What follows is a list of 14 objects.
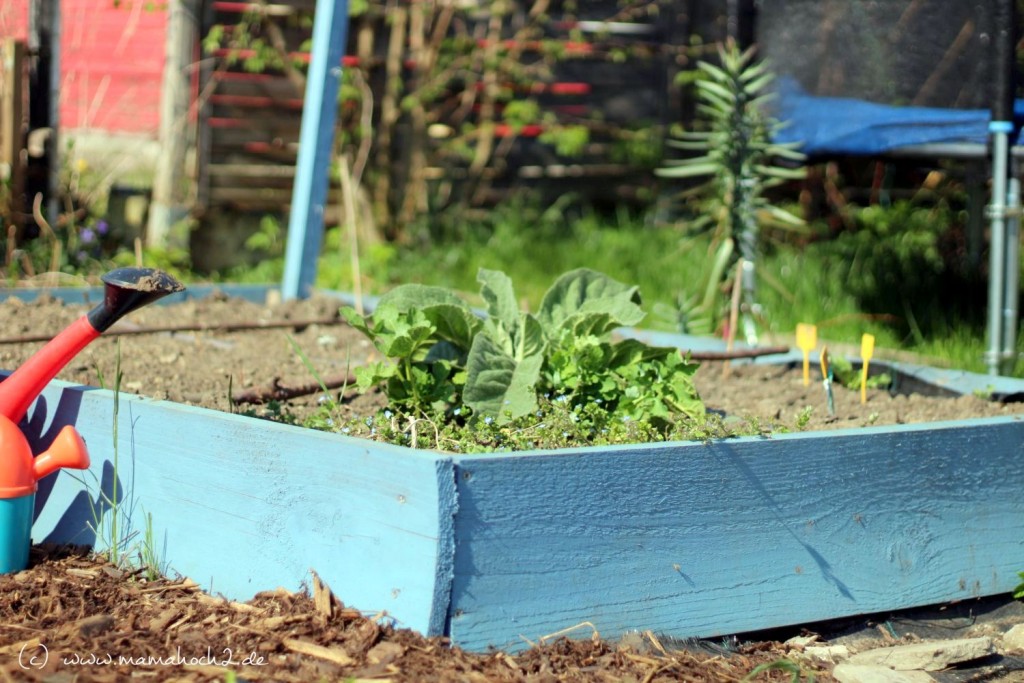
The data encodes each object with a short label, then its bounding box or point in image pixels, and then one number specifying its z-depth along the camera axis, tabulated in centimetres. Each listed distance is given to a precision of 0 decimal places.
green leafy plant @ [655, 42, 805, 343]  687
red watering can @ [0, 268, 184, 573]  404
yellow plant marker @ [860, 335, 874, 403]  552
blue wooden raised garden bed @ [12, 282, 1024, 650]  358
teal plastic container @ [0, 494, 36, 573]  403
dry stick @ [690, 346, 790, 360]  617
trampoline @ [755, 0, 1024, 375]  637
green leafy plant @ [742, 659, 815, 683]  345
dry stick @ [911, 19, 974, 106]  771
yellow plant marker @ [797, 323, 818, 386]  572
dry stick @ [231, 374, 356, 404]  523
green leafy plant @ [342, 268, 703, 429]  445
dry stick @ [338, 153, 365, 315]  720
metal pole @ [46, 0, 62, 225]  1058
